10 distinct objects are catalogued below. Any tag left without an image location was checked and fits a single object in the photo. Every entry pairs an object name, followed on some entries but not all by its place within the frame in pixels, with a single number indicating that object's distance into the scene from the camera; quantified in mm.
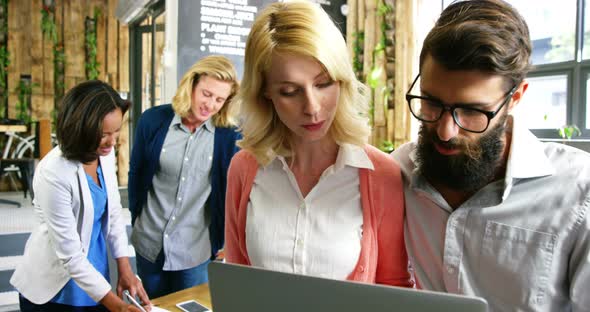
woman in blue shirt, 1707
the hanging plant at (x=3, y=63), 8250
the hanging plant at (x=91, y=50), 8773
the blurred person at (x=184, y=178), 2219
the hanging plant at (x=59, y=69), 8617
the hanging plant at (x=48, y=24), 8469
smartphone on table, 1551
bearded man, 993
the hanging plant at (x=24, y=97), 8375
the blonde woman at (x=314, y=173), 1183
